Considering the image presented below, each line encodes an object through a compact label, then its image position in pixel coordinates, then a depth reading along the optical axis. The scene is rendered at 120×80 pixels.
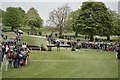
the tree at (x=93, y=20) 67.25
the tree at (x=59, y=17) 82.94
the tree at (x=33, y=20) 89.93
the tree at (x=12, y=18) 84.81
